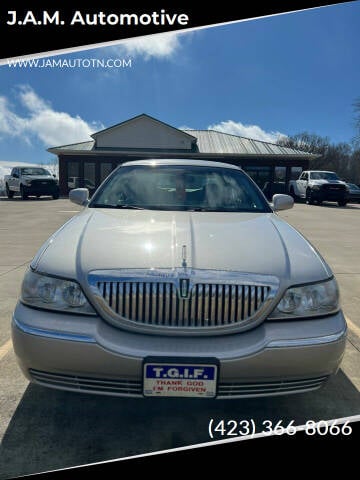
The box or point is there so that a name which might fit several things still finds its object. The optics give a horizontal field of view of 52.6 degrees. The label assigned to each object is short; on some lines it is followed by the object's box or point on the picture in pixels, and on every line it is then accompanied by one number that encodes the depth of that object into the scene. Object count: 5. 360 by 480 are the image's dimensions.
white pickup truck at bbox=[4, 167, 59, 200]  20.62
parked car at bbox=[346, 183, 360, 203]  25.84
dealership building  25.44
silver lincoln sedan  1.83
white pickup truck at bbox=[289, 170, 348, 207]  20.77
